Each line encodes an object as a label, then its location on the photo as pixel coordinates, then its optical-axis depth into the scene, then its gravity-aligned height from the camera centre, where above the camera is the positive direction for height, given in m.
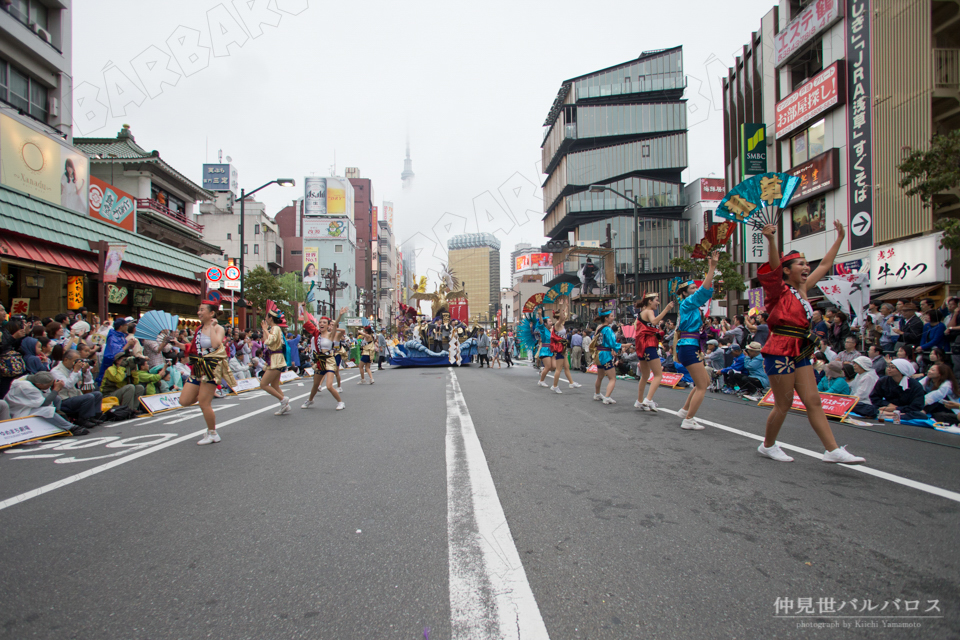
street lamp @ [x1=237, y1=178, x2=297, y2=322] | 19.83 +5.45
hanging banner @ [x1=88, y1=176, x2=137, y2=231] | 20.72 +5.00
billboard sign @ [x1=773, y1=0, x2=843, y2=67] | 22.83 +13.79
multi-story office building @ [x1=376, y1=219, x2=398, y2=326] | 116.44 +11.57
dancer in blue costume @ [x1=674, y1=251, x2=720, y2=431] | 6.45 -0.27
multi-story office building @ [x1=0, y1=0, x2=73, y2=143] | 19.84 +10.84
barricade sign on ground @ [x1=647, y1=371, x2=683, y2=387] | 13.27 -1.55
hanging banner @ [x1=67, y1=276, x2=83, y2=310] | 18.25 +1.23
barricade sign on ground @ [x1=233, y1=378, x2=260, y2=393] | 14.01 -1.70
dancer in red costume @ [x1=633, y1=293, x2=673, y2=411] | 7.73 -0.31
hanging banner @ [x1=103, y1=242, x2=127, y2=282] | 16.05 +1.92
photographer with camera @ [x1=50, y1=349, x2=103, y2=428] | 7.76 -1.09
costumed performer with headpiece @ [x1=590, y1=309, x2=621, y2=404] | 9.35 -0.58
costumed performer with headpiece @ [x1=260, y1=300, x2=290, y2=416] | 8.17 -0.55
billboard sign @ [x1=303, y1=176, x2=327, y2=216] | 92.31 +22.77
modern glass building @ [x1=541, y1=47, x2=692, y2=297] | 51.81 +17.17
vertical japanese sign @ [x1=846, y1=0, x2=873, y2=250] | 20.72 +7.90
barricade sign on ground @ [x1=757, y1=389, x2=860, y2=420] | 7.67 -1.31
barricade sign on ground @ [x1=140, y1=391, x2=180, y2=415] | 9.38 -1.48
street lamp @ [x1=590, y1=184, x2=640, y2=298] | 21.86 +2.98
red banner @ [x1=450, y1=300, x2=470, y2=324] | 31.62 +0.70
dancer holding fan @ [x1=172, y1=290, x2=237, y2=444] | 6.23 -0.53
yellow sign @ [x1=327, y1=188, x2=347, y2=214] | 93.31 +22.01
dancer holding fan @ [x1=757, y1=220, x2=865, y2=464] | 4.59 -0.23
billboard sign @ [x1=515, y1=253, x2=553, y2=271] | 99.40 +12.07
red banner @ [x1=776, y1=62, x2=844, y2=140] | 22.08 +10.16
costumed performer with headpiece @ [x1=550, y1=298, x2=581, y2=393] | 11.70 -0.57
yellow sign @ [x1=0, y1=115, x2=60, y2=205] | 16.42 +5.51
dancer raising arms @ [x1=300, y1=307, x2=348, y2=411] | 9.41 -0.58
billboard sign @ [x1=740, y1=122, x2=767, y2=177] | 27.94 +9.14
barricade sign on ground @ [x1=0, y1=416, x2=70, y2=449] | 6.46 -1.38
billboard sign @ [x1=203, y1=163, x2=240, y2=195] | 69.94 +20.06
